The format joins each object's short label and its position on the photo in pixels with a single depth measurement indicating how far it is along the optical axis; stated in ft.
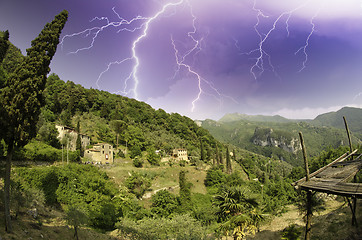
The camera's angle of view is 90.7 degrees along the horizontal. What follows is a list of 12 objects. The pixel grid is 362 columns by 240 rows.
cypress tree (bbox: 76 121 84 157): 126.52
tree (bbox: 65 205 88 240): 40.95
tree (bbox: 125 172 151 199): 103.25
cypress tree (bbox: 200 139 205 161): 202.59
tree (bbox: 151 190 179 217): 87.92
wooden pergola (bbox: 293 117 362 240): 22.11
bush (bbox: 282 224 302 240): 35.37
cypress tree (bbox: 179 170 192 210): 96.72
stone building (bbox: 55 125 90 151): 131.39
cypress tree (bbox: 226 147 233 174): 195.62
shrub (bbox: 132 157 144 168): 139.52
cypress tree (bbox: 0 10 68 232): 31.81
